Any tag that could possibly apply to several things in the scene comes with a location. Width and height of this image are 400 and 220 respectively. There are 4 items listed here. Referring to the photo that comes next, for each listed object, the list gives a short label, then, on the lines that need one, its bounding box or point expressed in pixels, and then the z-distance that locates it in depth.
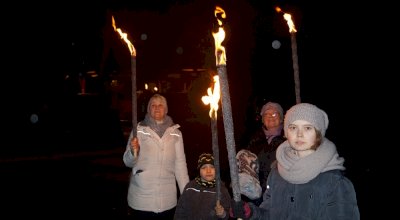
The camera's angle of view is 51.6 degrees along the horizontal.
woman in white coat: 4.51
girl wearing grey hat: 2.62
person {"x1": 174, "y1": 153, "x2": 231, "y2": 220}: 4.12
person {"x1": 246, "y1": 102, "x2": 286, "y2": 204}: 4.15
